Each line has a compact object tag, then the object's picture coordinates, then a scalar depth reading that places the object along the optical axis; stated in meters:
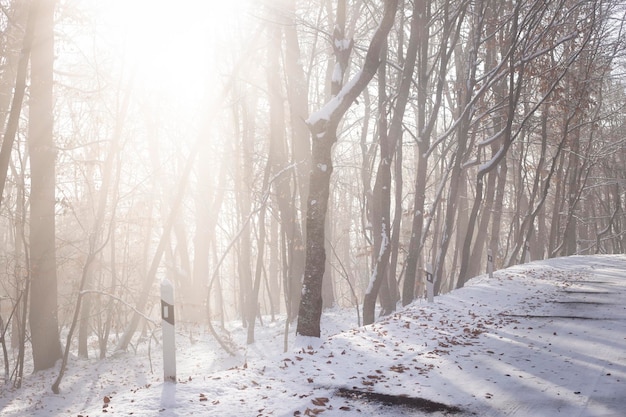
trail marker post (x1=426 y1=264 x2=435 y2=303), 12.41
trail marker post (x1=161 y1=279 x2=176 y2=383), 6.41
